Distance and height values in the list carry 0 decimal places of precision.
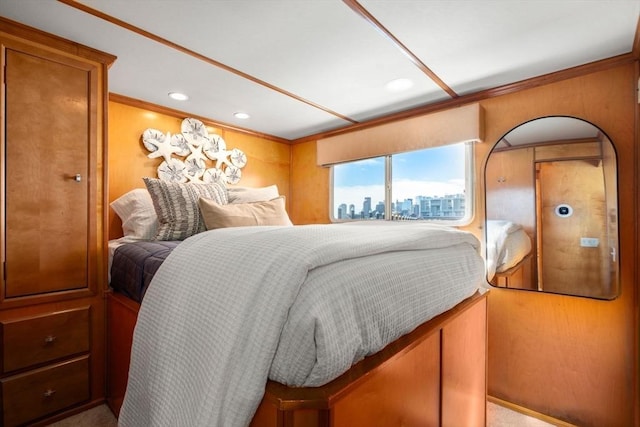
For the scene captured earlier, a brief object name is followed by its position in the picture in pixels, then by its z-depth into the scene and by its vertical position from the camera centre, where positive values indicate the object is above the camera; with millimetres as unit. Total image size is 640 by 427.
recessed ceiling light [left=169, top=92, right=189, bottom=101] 2283 +924
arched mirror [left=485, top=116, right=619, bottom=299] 1740 +27
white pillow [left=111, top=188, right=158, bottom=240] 2021 +19
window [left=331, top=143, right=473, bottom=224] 2369 +256
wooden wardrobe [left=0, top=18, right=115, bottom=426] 1460 -39
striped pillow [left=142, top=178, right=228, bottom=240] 1923 +42
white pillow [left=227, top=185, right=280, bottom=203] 2398 +179
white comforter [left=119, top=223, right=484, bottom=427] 693 -277
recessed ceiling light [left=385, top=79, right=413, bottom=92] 2068 +911
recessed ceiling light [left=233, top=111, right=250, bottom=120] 2710 +918
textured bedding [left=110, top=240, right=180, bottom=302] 1391 -236
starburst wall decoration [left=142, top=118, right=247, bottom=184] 2512 +559
